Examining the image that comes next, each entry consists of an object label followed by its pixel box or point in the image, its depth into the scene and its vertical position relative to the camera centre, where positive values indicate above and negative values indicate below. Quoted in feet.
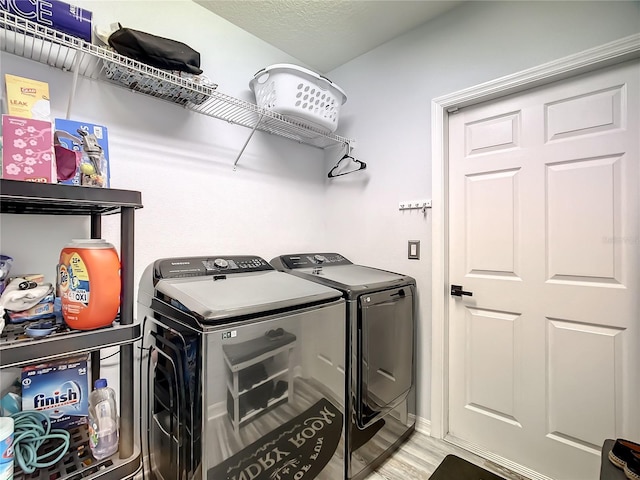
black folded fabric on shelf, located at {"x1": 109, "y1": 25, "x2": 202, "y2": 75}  4.24 +2.76
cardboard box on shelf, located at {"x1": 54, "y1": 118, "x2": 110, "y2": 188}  3.32 +1.02
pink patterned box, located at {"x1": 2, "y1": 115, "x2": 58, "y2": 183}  2.86 +0.87
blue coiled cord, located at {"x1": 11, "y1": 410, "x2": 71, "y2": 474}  3.10 -2.17
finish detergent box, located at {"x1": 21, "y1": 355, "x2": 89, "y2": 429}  3.52 -1.81
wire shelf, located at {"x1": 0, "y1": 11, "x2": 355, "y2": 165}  3.75 +2.54
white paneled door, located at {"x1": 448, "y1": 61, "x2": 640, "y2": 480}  4.79 -0.57
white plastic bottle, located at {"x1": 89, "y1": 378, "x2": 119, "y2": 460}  3.30 -2.04
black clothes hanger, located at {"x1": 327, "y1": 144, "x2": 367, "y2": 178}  7.63 +1.96
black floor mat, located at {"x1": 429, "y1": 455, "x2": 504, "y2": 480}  5.23 -4.09
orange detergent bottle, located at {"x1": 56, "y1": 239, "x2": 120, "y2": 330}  3.01 -0.46
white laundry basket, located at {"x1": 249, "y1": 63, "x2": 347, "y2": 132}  5.80 +2.94
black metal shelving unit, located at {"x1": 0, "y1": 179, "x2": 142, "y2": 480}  2.69 -0.98
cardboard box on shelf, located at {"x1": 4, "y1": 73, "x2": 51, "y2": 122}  3.44 +1.64
